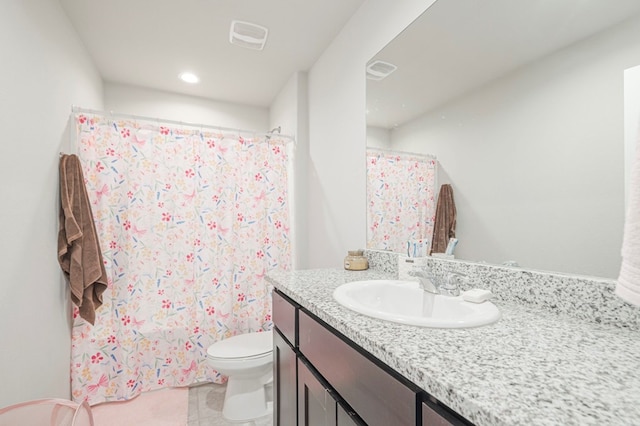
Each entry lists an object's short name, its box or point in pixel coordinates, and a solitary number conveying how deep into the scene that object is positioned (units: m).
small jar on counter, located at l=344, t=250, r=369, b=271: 1.60
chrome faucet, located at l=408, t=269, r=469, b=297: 0.99
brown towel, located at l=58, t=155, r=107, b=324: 1.69
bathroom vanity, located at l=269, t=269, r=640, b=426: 0.41
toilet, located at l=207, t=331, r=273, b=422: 1.76
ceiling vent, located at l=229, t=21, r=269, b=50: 1.94
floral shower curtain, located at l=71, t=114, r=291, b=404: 1.95
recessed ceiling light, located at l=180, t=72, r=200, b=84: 2.55
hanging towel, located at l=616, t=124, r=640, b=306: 0.42
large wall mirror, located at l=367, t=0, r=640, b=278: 0.77
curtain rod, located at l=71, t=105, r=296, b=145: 1.92
